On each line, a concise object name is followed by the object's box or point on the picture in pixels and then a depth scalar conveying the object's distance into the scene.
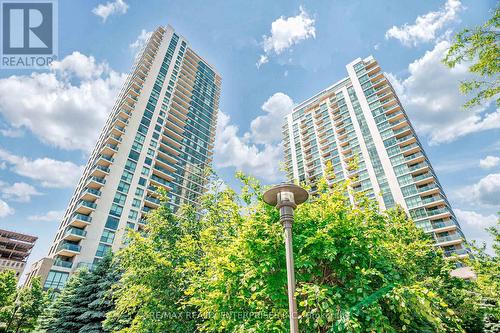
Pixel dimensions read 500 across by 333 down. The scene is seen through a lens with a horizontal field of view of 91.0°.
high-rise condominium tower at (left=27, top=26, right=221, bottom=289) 38.94
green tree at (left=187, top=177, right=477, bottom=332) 4.75
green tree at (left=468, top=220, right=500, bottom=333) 14.19
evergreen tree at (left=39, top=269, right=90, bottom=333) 15.90
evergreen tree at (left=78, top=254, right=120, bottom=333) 15.62
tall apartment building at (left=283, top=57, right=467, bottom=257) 43.66
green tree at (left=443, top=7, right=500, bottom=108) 6.34
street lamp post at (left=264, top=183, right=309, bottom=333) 4.16
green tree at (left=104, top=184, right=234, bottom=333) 9.05
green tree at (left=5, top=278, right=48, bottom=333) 25.44
